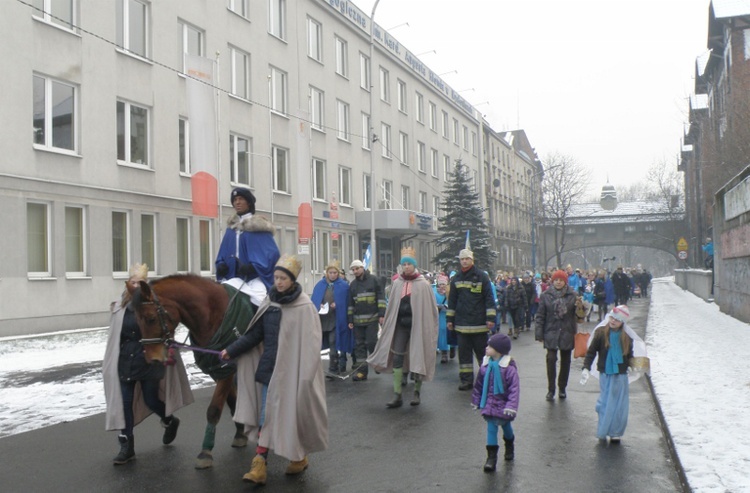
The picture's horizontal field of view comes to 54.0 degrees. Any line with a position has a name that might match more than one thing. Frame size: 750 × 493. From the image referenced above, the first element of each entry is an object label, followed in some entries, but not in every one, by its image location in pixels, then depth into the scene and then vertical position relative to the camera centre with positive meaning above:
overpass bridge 80.25 +3.97
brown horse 5.99 -0.35
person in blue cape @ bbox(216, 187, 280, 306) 6.75 +0.17
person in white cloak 7.19 -1.00
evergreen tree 38.00 +2.24
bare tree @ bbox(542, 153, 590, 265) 69.06 +7.36
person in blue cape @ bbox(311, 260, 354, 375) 12.39 -0.78
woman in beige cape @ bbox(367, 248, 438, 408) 9.69 -0.83
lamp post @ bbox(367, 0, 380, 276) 29.34 +6.00
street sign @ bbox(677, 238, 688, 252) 40.28 +0.98
